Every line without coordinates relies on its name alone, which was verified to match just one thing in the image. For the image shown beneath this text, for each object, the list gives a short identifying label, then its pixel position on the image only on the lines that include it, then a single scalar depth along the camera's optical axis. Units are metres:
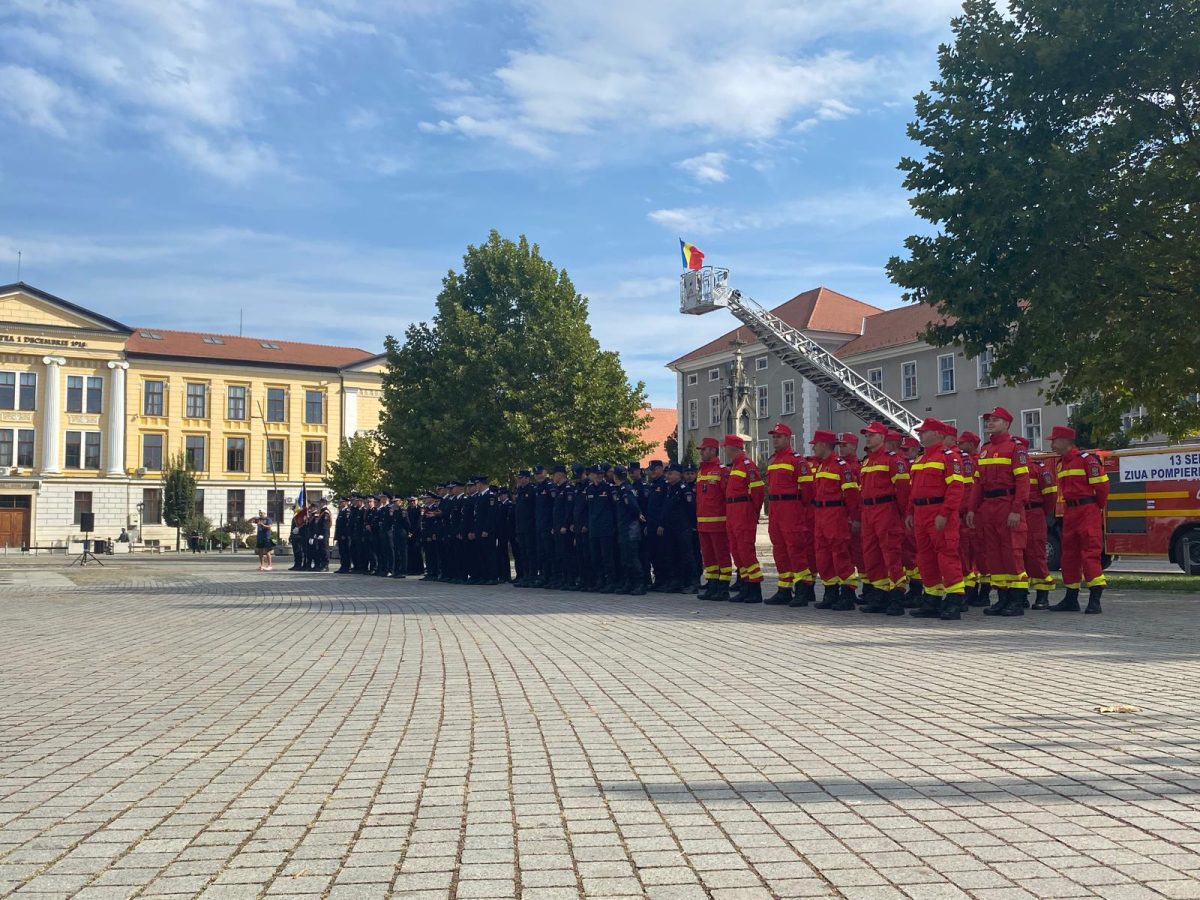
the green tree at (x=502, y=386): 37.97
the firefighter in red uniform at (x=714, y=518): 15.57
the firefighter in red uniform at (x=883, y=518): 12.85
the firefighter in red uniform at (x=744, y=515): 14.80
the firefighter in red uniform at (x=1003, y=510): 12.43
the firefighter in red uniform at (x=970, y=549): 13.32
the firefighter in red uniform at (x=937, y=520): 11.88
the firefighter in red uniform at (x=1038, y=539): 13.20
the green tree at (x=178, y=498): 64.31
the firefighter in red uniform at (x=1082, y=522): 12.53
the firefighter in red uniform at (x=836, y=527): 13.57
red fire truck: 22.59
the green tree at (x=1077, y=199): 17.69
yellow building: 66.56
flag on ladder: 47.62
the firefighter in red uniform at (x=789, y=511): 14.20
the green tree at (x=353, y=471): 57.50
